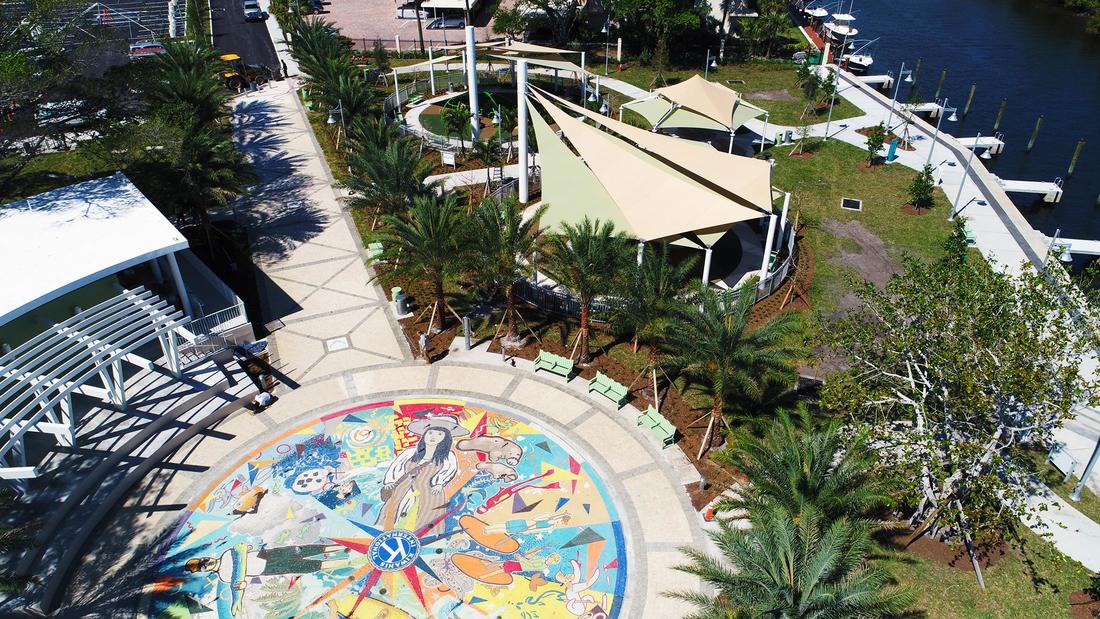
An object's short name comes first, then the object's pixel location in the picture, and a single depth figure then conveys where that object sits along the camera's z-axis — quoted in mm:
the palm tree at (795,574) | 15766
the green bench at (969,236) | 39234
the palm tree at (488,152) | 40750
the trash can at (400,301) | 32938
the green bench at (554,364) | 29328
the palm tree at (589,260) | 27469
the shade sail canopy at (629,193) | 32469
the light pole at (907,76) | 65356
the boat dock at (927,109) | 54750
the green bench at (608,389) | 28048
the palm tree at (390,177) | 33594
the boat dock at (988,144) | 52603
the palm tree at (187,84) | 40500
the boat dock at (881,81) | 64688
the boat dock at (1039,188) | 46344
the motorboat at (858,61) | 67500
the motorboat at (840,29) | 71125
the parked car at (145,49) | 62325
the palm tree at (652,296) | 26000
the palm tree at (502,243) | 28688
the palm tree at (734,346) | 23094
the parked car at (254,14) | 78250
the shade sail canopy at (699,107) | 47031
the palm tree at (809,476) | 19047
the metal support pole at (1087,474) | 23344
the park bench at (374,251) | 36281
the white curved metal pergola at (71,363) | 22484
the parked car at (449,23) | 77625
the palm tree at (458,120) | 45219
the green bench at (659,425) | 26125
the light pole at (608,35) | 68788
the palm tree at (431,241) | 29094
